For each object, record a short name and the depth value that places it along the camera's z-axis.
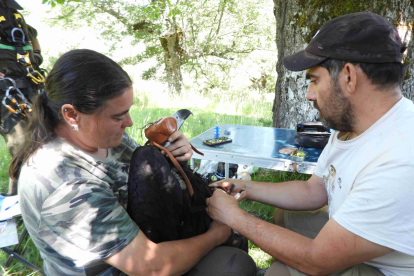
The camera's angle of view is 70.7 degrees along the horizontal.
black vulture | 1.41
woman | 1.24
